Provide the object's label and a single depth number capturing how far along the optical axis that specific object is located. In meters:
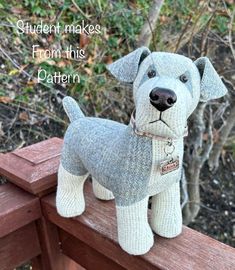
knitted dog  0.43
